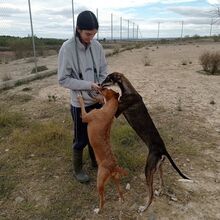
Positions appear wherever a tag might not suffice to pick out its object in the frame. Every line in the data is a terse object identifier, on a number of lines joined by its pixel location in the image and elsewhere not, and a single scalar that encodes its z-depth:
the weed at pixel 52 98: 5.11
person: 2.08
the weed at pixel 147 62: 9.76
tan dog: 1.96
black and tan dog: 2.08
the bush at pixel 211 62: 7.54
